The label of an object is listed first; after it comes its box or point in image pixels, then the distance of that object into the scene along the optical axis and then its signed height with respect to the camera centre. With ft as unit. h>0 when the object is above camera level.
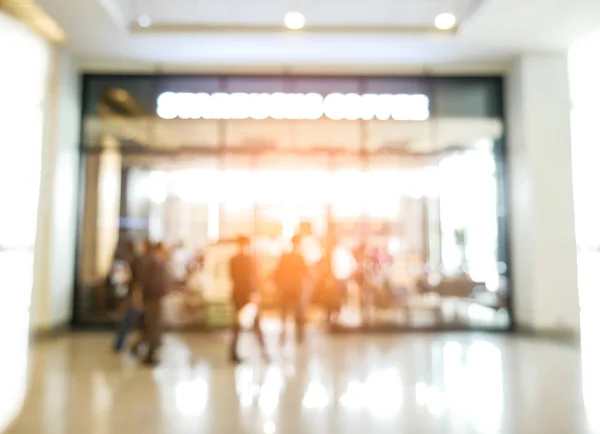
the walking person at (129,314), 22.85 -3.68
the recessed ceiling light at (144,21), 24.43 +11.15
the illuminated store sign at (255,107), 29.78 +8.16
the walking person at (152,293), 20.48 -2.31
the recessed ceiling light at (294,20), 23.85 +10.98
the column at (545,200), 26.48 +2.19
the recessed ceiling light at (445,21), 24.03 +11.04
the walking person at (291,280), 24.41 -2.08
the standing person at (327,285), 29.14 -2.84
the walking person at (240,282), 21.24 -1.90
